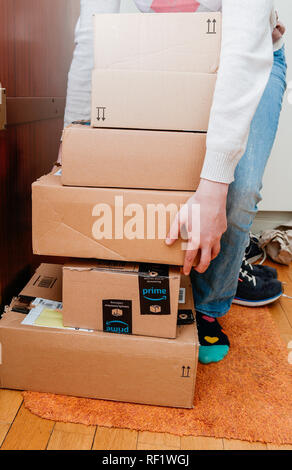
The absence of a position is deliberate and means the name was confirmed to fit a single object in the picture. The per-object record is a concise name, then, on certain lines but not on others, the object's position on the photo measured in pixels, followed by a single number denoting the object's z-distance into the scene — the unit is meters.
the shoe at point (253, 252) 1.59
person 0.67
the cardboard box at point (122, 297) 0.75
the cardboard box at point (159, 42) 0.69
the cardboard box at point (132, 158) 0.70
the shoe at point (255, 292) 1.23
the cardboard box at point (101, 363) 0.78
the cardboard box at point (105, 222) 0.72
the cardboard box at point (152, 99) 0.70
